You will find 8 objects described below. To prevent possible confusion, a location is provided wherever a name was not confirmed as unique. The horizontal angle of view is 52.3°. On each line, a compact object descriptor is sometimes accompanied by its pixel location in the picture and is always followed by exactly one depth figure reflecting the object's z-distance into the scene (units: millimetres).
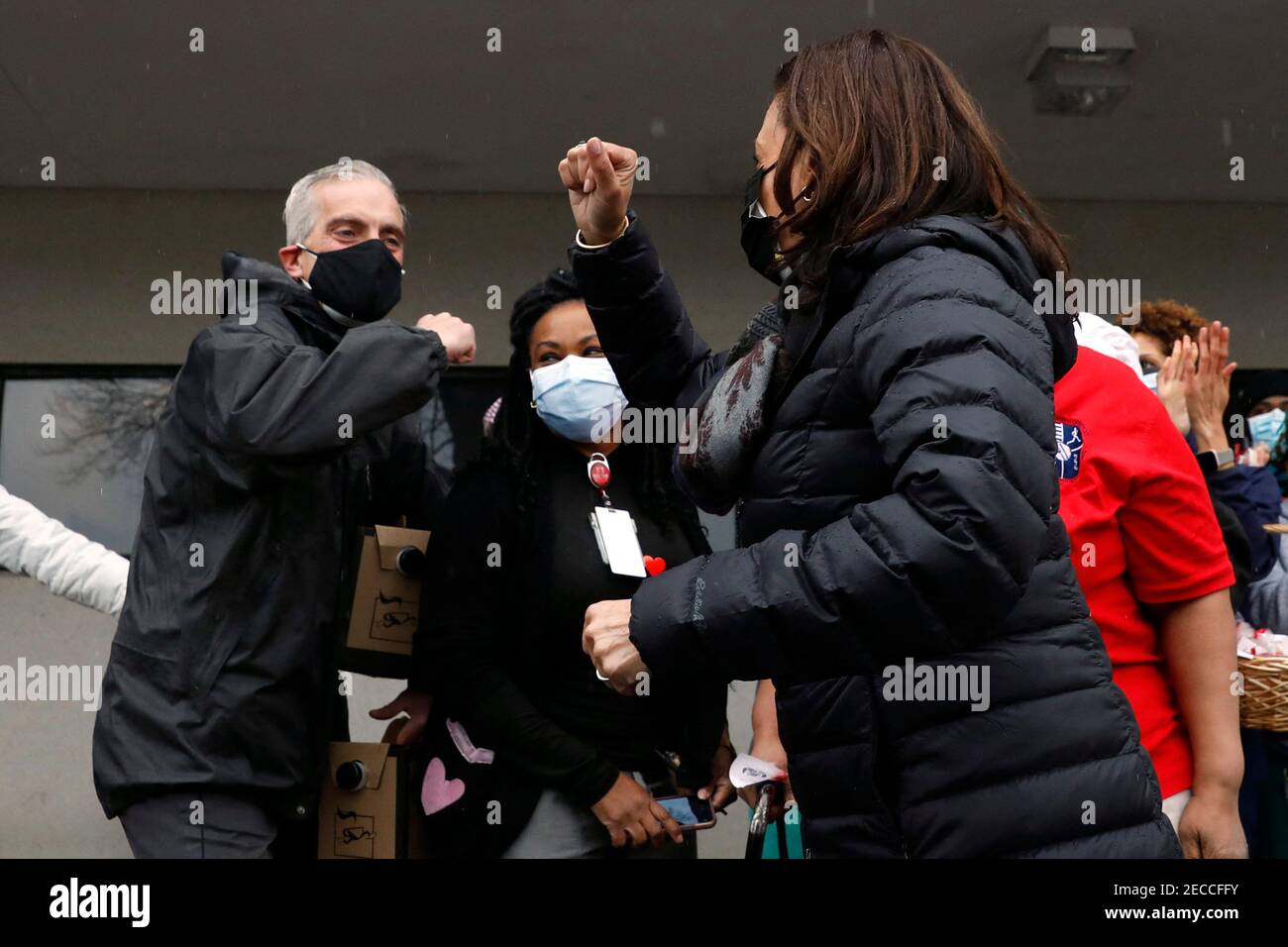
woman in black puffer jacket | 1567
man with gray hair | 2682
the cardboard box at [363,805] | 2994
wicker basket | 3262
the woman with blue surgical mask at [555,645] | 3114
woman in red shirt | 2602
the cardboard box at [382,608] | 3084
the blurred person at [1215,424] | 3592
